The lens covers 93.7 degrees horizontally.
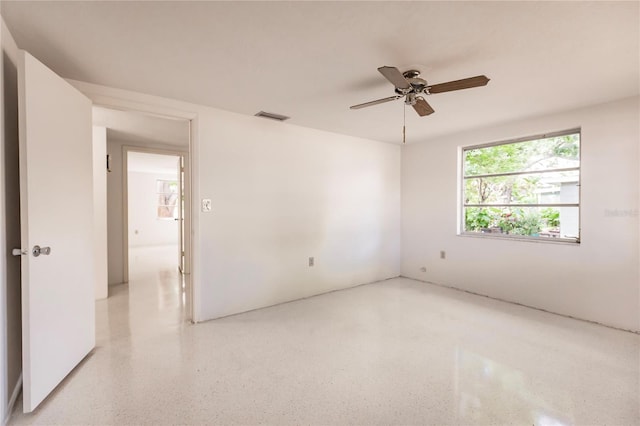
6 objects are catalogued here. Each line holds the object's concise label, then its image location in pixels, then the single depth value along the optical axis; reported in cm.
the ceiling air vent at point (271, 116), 329
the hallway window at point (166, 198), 907
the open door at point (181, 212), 517
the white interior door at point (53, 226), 169
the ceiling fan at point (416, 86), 187
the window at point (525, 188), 335
